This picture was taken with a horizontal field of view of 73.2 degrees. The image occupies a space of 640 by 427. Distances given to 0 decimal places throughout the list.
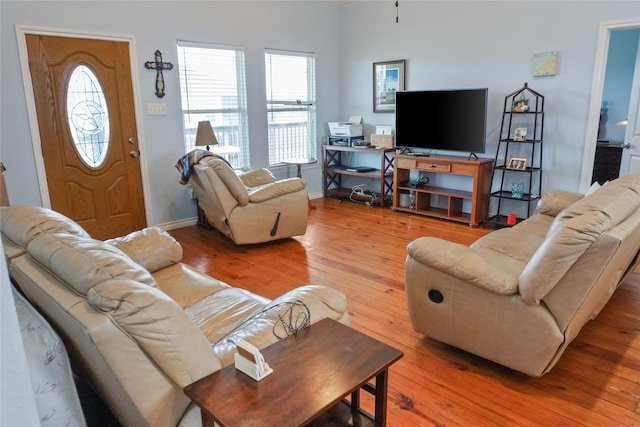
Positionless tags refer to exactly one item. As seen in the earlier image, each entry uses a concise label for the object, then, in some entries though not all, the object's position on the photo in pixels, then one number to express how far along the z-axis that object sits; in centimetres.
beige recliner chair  391
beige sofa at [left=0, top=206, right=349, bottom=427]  115
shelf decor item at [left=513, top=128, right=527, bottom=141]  460
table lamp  462
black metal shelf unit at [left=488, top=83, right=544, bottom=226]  455
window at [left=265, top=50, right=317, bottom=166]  568
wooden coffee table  108
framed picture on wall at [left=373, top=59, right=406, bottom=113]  568
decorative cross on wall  448
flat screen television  471
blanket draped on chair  404
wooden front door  394
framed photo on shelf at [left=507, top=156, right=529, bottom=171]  455
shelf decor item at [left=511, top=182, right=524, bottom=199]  462
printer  603
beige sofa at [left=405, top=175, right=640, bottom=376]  175
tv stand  473
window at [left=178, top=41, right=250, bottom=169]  482
